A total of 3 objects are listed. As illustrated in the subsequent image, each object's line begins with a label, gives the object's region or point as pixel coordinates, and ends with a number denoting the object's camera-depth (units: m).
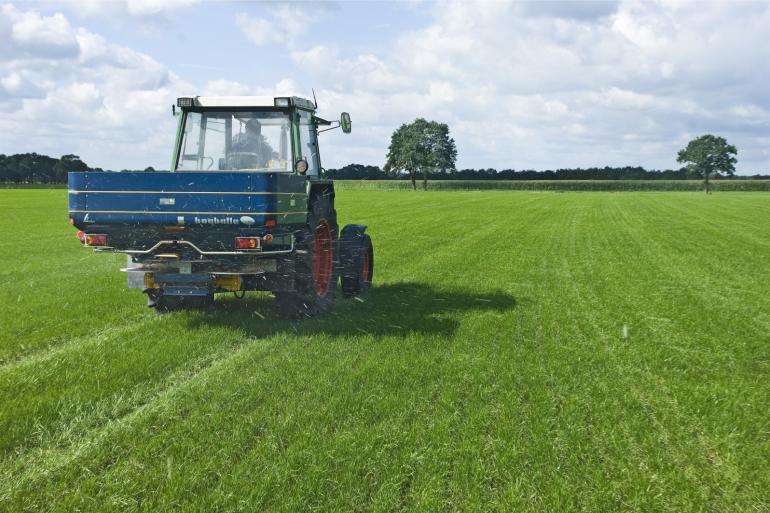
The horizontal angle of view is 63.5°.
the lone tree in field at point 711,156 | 94.31
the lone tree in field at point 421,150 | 96.56
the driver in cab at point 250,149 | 8.16
